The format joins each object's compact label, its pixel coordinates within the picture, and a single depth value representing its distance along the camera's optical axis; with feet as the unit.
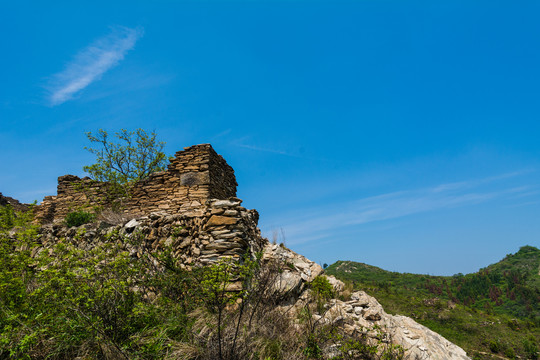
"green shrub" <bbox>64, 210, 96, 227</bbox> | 30.68
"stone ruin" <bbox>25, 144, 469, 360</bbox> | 20.66
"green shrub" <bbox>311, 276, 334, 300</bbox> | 22.70
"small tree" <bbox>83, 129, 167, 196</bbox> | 50.66
